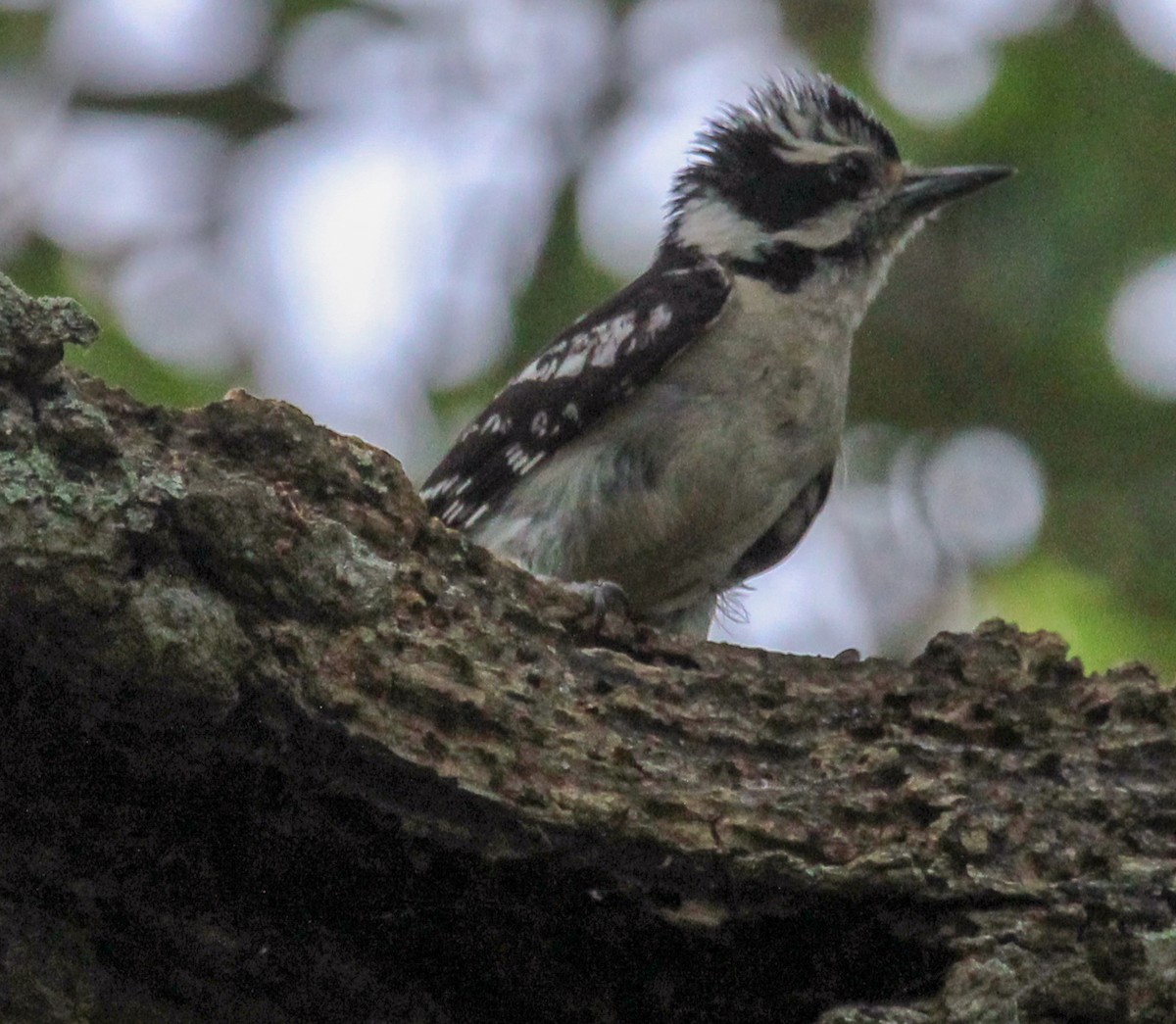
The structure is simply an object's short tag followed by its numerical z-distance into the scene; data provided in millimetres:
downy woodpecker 8609
